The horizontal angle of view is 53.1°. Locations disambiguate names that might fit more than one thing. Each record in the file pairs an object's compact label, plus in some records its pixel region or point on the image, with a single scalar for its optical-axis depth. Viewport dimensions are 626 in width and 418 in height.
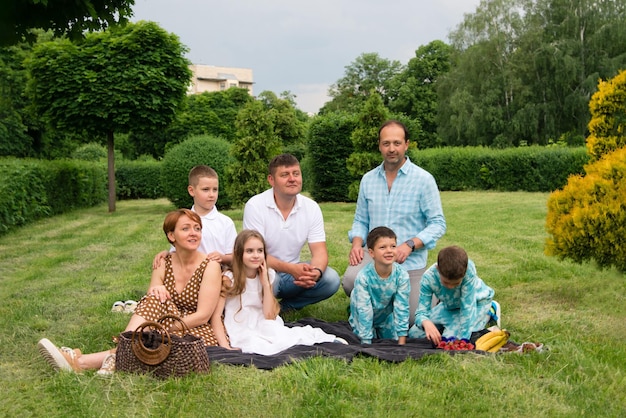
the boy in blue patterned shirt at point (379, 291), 4.84
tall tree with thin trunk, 17.55
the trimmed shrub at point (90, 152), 35.00
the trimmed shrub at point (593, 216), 5.91
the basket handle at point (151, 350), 3.85
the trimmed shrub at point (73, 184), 17.22
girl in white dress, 4.70
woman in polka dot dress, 4.50
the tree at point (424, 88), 47.22
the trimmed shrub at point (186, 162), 17.67
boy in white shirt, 5.20
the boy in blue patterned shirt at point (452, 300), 4.55
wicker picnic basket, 3.86
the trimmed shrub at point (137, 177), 27.31
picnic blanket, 4.13
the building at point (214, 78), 94.88
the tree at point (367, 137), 17.37
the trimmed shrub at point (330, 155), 20.47
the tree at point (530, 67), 32.62
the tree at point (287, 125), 50.69
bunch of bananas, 4.47
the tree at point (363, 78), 57.26
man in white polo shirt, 5.32
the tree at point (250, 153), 16.23
